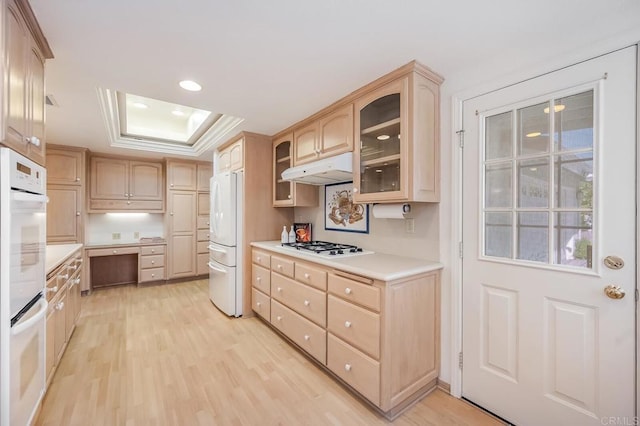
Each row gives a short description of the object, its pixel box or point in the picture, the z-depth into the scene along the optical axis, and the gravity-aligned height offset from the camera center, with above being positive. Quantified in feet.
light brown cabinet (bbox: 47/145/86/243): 13.21 +0.83
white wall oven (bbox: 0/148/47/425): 3.86 -1.21
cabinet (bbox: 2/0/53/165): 3.95 +2.12
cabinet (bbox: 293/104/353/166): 7.77 +2.35
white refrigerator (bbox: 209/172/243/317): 10.98 -1.18
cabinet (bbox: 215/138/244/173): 11.53 +2.45
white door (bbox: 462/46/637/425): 4.42 -0.59
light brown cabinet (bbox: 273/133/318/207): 10.40 +0.99
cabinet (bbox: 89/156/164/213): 14.85 +1.46
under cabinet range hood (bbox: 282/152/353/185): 7.39 +1.17
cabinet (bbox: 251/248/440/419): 5.61 -2.67
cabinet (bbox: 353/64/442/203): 6.14 +1.70
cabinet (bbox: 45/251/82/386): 6.56 -2.70
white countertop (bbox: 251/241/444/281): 5.69 -1.19
